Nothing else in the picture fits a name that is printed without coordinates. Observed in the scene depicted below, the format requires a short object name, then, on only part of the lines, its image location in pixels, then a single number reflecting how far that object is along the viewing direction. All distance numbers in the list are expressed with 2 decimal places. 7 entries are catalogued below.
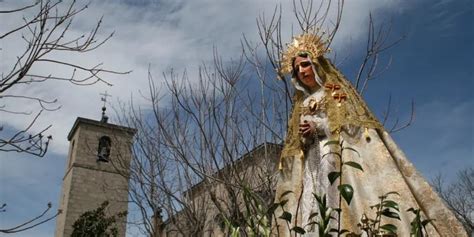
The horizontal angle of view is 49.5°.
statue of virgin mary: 3.72
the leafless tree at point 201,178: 8.65
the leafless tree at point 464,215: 16.56
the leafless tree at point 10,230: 2.94
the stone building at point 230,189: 8.78
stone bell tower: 29.59
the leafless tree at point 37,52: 3.11
